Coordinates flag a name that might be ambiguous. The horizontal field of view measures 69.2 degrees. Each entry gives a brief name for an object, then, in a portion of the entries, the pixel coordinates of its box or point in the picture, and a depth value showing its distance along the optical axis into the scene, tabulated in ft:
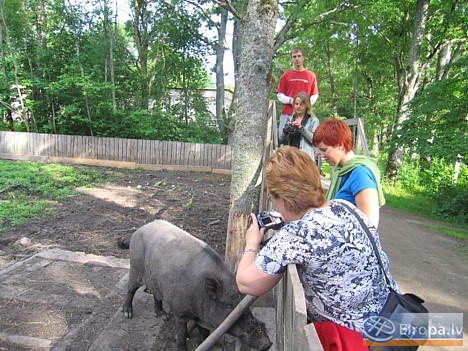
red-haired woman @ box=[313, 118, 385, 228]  7.73
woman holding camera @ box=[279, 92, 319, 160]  15.70
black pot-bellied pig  9.30
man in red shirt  17.71
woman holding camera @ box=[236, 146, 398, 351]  5.24
